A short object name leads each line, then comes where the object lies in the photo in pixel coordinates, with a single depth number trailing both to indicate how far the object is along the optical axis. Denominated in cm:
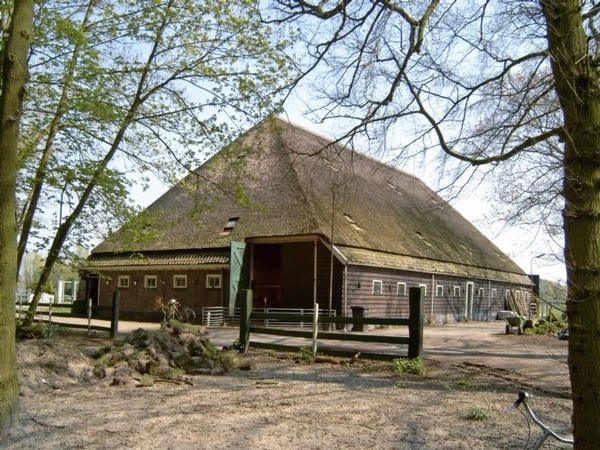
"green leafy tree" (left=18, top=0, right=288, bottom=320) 1311
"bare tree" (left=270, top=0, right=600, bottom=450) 345
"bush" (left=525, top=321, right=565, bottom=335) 2189
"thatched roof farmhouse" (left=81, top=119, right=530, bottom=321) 2323
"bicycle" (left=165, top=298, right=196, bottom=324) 2394
